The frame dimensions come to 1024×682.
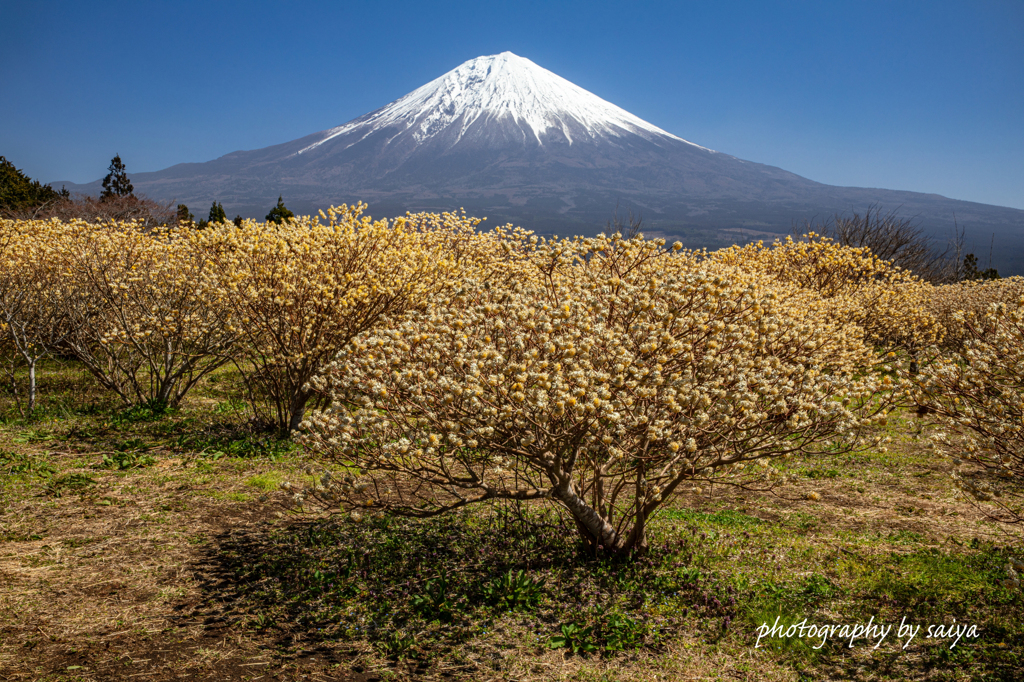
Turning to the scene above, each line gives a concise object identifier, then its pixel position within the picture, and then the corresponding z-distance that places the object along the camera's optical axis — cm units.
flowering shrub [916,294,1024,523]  466
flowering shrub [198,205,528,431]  871
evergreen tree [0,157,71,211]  3473
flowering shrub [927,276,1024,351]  1394
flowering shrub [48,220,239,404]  959
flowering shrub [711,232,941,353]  1303
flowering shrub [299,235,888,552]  429
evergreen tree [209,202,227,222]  3430
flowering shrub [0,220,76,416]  997
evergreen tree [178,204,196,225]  4419
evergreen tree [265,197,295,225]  3794
